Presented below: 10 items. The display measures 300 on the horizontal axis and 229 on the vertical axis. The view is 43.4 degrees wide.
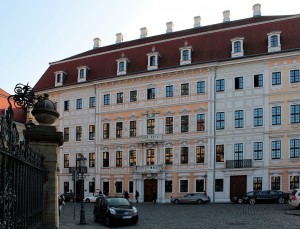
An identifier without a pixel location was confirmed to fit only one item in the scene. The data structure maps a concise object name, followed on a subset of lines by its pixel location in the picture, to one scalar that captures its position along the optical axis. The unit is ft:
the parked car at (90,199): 122.80
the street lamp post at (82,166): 56.66
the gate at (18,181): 11.00
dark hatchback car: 54.98
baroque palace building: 110.45
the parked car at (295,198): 75.96
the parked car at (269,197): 97.78
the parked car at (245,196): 100.96
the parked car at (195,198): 108.81
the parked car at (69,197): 128.69
